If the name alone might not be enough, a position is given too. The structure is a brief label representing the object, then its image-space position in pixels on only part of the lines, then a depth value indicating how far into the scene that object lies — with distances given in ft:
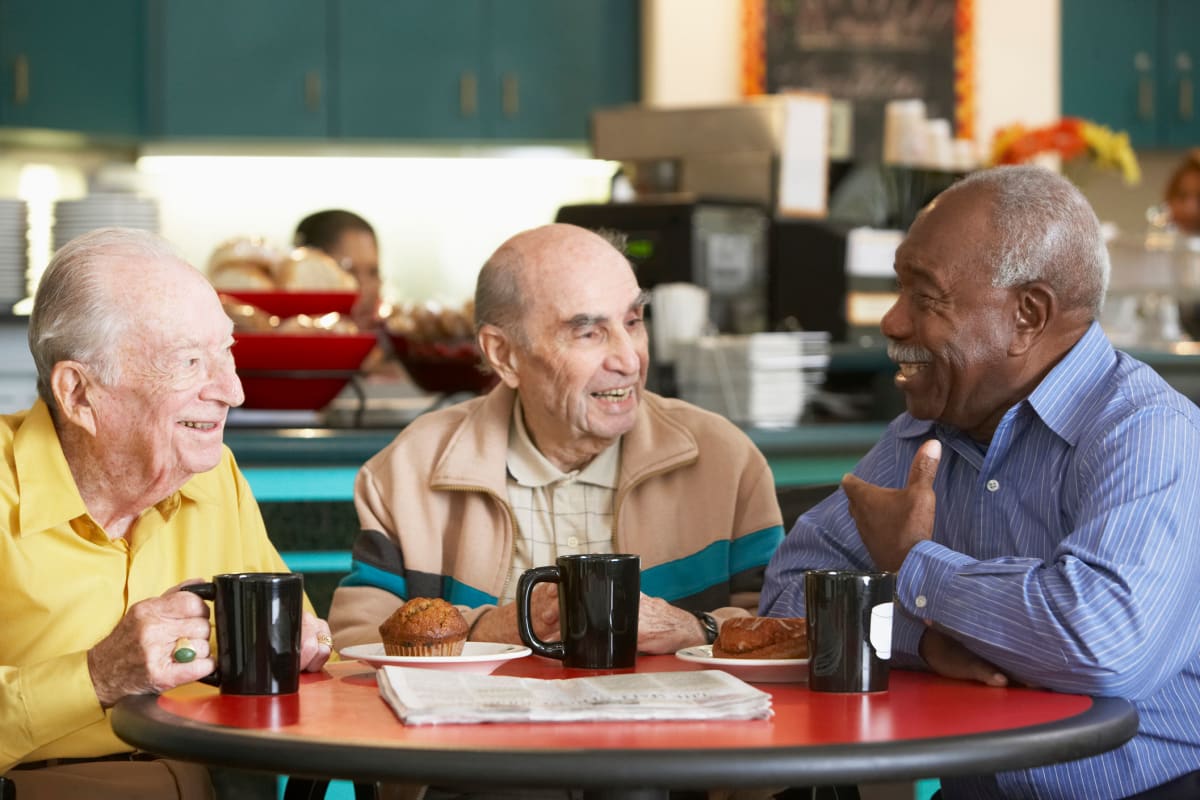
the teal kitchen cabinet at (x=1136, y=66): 24.27
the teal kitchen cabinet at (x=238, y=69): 22.20
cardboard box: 15.34
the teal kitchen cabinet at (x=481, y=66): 22.65
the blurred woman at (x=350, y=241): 18.12
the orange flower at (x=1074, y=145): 16.63
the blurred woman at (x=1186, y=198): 20.89
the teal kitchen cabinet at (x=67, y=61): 21.70
